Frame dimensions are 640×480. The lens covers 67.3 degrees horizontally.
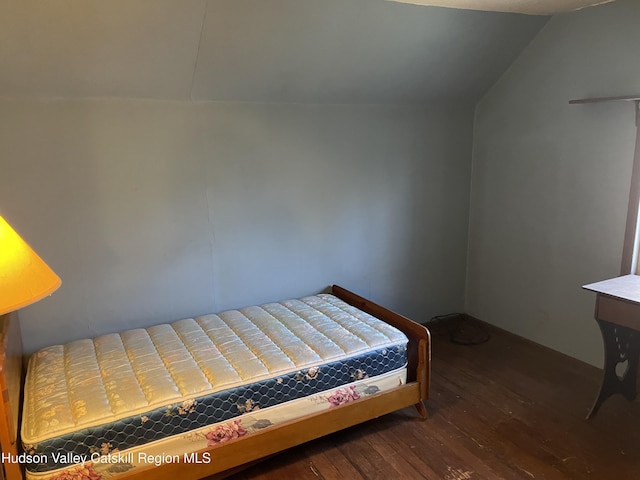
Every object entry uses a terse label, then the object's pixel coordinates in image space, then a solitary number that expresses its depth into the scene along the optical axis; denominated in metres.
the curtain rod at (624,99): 2.62
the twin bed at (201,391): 1.82
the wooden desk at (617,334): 2.31
